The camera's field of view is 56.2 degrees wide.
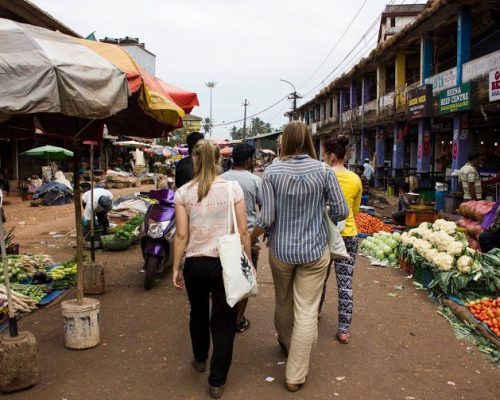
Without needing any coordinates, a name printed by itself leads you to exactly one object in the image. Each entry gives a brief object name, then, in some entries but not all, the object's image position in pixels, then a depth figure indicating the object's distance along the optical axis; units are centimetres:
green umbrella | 1758
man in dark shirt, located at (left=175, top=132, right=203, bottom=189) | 611
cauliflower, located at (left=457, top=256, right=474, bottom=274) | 582
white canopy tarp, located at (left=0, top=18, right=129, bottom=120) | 323
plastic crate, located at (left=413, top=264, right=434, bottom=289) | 651
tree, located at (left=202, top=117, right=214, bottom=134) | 8429
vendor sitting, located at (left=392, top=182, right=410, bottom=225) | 1176
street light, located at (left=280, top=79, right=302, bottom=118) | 4602
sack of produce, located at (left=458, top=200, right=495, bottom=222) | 845
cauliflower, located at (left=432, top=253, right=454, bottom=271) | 597
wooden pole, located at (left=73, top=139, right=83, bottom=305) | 467
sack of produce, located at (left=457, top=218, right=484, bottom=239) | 832
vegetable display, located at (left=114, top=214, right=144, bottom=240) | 904
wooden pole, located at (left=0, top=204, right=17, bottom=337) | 374
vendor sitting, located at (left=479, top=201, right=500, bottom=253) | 652
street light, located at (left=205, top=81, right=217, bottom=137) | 7473
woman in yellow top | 462
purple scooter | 644
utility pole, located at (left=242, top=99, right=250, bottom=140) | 7059
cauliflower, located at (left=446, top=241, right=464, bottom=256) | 613
